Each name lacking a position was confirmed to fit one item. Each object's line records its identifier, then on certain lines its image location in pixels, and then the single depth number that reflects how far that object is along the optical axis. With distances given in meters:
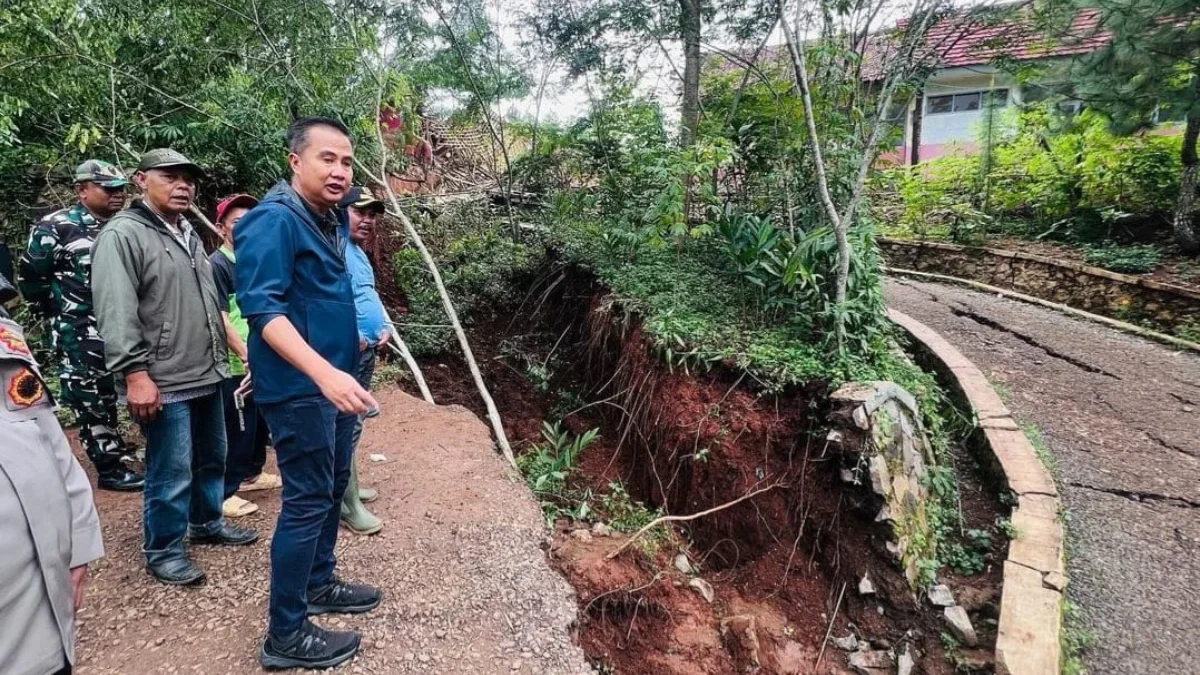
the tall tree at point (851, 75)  4.33
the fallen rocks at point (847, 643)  3.44
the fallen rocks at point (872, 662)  3.31
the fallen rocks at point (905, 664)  3.21
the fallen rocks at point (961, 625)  3.17
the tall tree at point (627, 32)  6.31
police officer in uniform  1.07
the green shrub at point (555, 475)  3.98
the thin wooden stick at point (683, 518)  3.68
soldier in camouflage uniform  2.97
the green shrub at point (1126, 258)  7.65
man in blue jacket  1.70
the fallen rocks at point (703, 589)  3.67
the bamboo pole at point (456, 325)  4.57
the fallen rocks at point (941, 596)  3.39
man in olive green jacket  2.26
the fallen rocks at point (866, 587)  3.55
